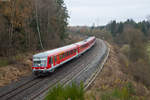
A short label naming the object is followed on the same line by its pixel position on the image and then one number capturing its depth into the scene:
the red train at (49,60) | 15.59
